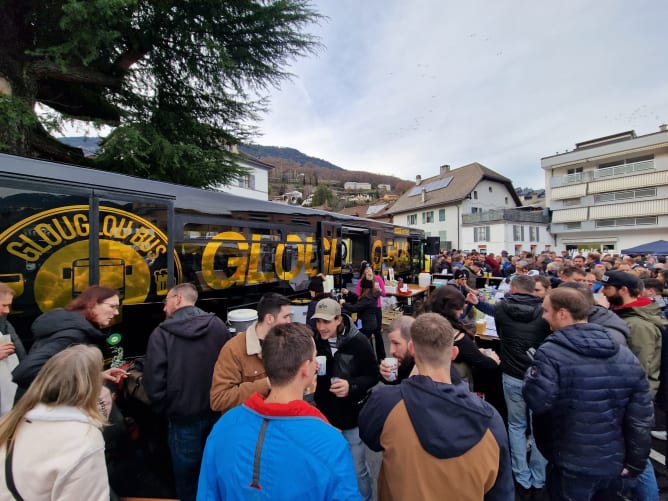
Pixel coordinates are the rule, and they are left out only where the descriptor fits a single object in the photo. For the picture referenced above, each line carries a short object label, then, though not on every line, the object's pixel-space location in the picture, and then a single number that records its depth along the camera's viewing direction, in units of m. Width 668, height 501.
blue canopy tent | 15.63
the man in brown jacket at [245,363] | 2.16
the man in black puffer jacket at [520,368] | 3.05
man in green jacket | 2.90
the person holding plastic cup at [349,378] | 2.51
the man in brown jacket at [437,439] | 1.34
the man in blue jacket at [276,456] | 1.14
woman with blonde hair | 1.28
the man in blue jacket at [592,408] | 2.03
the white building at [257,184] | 26.73
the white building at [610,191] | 25.47
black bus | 2.92
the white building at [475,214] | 29.83
